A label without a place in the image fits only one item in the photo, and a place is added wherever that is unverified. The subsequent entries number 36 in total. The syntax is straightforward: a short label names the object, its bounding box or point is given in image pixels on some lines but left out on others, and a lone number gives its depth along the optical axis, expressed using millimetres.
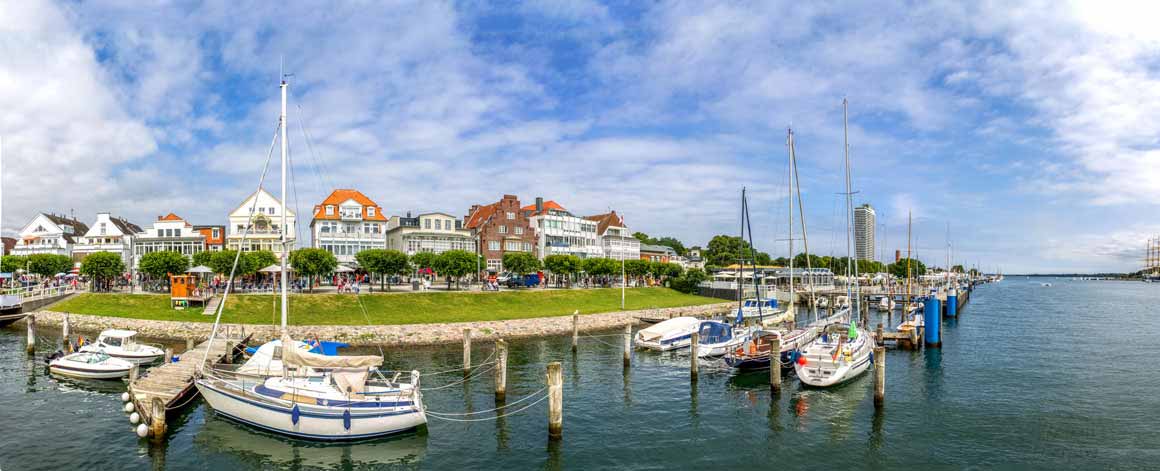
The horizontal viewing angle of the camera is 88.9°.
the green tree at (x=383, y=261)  78125
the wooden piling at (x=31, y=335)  45250
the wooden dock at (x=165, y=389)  26719
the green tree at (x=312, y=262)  72312
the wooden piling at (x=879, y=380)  33875
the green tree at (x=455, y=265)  82250
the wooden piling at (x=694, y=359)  40609
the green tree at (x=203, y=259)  73794
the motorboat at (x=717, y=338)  47062
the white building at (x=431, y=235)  103250
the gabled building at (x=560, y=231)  117500
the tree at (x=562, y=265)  95875
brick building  107938
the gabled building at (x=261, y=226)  94625
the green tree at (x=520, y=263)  92188
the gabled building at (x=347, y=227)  99000
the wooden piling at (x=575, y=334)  51838
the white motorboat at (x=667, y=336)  52500
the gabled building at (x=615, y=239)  129625
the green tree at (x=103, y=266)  73062
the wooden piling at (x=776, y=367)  36625
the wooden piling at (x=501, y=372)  33188
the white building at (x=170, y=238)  96312
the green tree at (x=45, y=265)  82081
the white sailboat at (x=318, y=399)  26875
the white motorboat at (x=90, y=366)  37781
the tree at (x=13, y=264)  81375
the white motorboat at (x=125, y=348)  41281
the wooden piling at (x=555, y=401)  26562
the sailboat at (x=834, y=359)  38344
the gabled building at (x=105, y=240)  106812
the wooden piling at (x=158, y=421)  26531
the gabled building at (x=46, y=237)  117938
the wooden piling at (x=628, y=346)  44844
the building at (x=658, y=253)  147875
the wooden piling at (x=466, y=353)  41531
